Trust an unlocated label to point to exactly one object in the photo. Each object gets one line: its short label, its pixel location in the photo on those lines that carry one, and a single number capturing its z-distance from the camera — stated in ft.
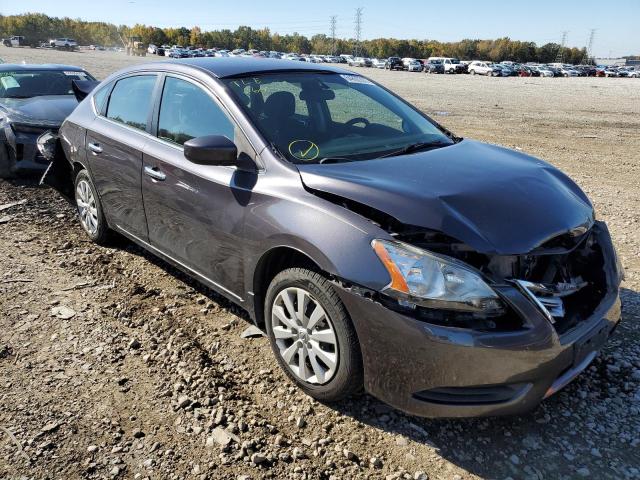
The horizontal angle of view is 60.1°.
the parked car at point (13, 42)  328.29
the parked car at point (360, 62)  249.96
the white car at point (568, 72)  214.48
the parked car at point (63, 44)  322.79
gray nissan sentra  8.12
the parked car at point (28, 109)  23.97
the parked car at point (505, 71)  198.49
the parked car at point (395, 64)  218.79
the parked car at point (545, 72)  211.29
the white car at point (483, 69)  196.95
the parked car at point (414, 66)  211.20
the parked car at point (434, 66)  202.39
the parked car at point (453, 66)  202.39
